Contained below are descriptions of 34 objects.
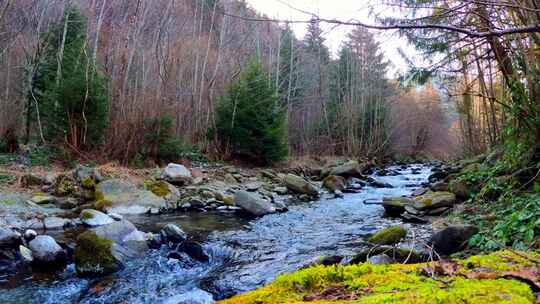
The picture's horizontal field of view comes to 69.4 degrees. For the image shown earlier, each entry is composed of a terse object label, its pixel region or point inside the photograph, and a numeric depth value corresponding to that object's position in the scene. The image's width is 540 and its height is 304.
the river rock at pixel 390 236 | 5.01
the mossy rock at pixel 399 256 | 3.38
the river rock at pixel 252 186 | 10.50
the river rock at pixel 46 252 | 4.57
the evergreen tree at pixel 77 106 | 9.91
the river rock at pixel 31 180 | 8.09
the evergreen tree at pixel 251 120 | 14.13
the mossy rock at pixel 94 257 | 4.33
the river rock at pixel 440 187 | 8.48
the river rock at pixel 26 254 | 4.64
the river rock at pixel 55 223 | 6.15
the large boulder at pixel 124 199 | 7.58
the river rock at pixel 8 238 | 4.96
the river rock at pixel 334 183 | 11.78
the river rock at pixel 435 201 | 7.17
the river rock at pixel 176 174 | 9.75
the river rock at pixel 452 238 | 4.18
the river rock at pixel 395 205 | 7.69
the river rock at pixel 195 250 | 5.02
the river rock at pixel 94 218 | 6.43
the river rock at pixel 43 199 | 7.29
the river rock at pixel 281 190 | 10.74
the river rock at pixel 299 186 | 10.73
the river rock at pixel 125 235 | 5.13
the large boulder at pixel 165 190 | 8.56
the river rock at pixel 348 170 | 13.87
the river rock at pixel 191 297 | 3.37
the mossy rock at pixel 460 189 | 7.38
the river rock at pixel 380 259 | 3.26
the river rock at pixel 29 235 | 5.34
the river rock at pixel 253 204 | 7.98
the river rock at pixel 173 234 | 5.69
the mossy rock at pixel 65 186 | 7.98
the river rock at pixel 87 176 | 8.20
